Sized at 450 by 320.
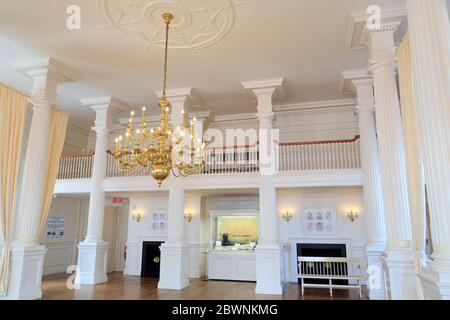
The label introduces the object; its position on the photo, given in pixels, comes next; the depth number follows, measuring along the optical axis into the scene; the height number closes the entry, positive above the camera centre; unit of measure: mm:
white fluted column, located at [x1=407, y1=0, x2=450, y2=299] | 2844 +991
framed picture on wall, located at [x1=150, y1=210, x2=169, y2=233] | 10883 +44
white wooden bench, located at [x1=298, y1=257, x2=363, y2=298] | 8641 -1227
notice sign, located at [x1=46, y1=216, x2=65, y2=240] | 11180 -234
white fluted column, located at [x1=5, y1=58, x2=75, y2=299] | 6383 +693
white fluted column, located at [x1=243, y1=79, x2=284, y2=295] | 7648 +656
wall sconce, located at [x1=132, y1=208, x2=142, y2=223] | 11125 +245
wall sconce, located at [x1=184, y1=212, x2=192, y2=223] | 10494 +185
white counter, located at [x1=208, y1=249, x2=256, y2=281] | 9734 -1274
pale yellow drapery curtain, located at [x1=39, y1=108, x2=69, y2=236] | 7238 +1638
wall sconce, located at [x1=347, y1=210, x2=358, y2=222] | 9297 +267
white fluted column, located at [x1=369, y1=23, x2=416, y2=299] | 4602 +694
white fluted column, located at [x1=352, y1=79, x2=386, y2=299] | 6941 +873
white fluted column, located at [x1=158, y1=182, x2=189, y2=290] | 8156 -720
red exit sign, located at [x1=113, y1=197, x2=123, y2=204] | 12020 +813
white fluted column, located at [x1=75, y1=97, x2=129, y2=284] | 8922 +386
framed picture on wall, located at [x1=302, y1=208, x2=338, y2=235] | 9486 +89
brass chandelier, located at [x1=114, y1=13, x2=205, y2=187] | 4691 +1041
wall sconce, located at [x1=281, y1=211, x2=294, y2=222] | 9797 +232
